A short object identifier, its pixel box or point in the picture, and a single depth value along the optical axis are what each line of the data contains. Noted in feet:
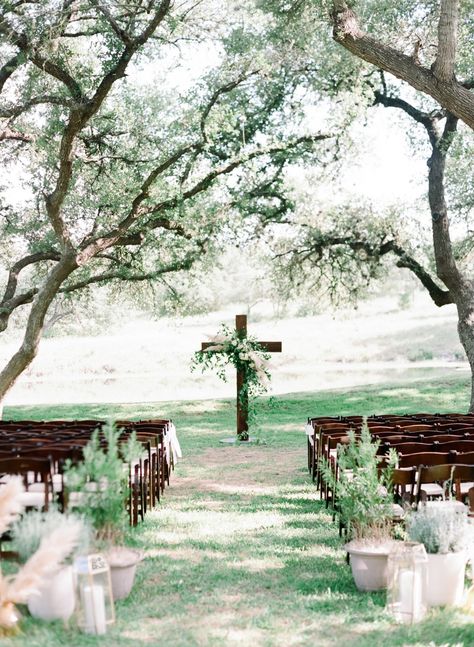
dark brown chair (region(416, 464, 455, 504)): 23.43
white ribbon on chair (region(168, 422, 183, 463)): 41.53
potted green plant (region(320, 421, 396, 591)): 19.65
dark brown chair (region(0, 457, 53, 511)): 23.66
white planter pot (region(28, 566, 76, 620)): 16.76
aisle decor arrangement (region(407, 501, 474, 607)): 18.12
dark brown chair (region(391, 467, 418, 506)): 23.26
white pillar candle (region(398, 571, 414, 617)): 17.30
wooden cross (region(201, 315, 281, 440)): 52.95
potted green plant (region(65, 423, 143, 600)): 18.31
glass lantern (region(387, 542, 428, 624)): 17.31
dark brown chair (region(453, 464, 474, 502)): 23.80
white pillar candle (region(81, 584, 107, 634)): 16.53
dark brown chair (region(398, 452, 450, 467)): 24.54
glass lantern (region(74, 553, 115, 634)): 16.56
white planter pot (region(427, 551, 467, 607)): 18.08
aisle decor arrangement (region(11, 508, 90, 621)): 16.48
